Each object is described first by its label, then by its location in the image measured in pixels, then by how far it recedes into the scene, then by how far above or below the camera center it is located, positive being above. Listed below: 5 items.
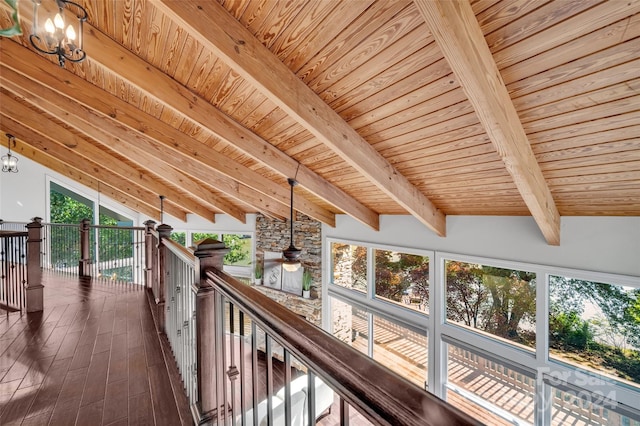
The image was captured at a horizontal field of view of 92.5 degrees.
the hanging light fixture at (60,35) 1.90 +1.18
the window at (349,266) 6.19 -1.15
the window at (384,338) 5.13 -2.38
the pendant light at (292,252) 4.59 -0.62
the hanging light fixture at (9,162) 5.71 +0.95
